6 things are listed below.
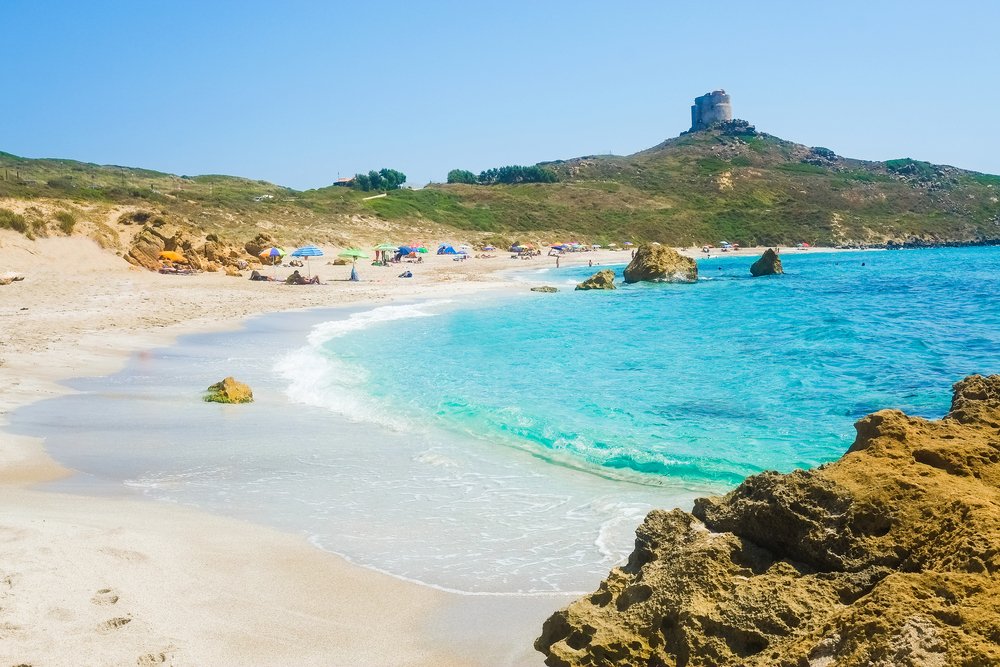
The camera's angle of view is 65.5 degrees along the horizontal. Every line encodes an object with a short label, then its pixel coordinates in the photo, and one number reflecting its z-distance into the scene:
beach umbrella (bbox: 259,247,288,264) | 42.59
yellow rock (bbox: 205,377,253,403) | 11.91
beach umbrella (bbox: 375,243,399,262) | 51.28
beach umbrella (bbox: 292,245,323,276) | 40.56
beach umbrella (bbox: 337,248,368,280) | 43.53
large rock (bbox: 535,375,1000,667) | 2.89
